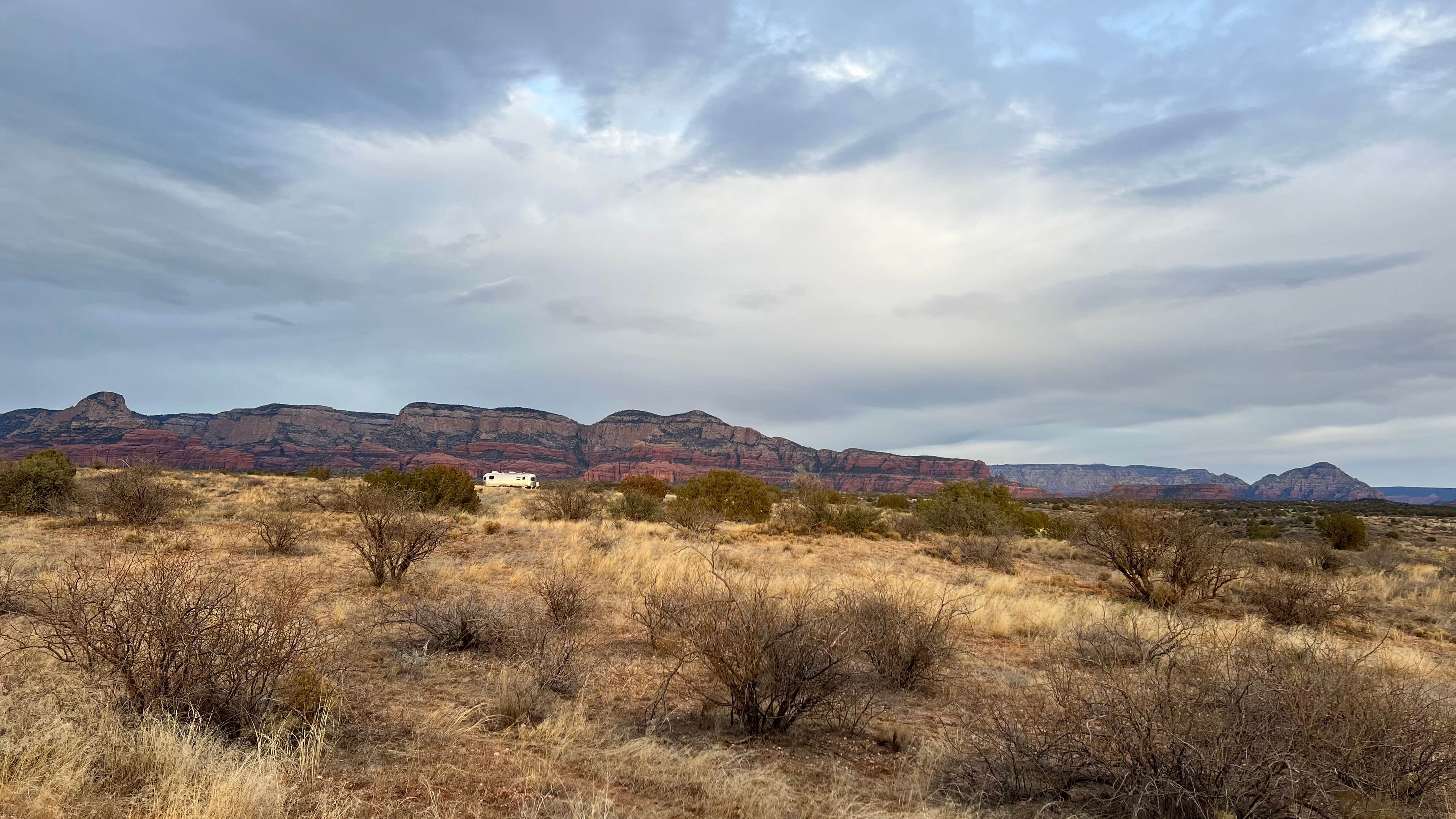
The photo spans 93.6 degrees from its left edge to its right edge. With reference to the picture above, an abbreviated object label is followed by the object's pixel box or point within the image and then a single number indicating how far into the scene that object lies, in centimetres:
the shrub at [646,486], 3878
